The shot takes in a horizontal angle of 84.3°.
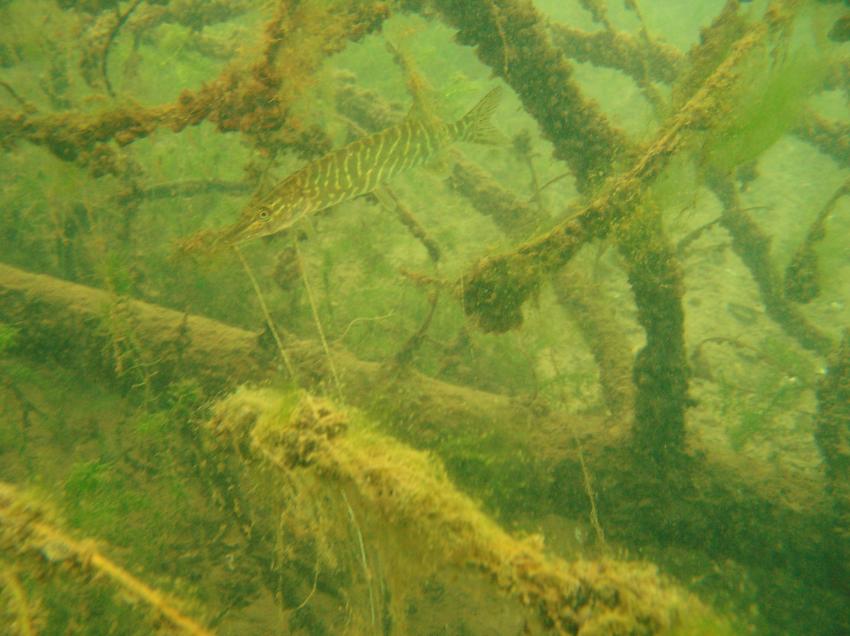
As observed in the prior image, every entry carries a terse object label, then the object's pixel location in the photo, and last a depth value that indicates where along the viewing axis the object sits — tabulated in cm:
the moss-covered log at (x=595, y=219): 351
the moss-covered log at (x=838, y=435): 335
